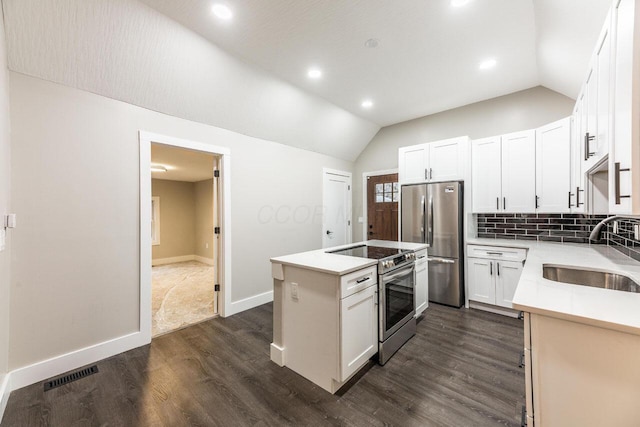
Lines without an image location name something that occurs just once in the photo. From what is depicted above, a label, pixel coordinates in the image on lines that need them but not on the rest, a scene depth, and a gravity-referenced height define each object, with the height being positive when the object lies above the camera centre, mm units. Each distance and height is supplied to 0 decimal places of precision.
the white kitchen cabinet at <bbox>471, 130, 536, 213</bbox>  3289 +548
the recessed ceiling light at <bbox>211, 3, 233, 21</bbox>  2070 +1684
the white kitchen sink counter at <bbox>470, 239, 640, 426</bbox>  966 -587
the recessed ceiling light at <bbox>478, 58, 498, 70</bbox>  2928 +1747
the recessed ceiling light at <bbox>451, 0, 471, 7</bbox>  2041 +1700
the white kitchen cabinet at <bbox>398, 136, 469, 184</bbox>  3650 +794
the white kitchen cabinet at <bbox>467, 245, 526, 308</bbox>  3185 -774
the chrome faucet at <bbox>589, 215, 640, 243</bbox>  1765 -86
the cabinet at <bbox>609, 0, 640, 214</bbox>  1023 +440
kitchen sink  1643 -461
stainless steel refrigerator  3531 -275
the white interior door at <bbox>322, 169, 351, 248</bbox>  4906 +108
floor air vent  2038 -1369
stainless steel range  2250 -790
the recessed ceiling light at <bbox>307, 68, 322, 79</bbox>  3068 +1727
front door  4961 +131
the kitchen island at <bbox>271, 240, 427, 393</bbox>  1889 -823
